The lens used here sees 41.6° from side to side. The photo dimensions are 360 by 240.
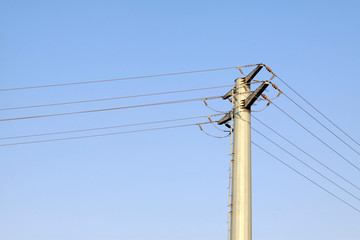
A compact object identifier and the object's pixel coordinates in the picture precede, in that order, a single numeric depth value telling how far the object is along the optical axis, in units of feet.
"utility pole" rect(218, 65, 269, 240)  57.77
